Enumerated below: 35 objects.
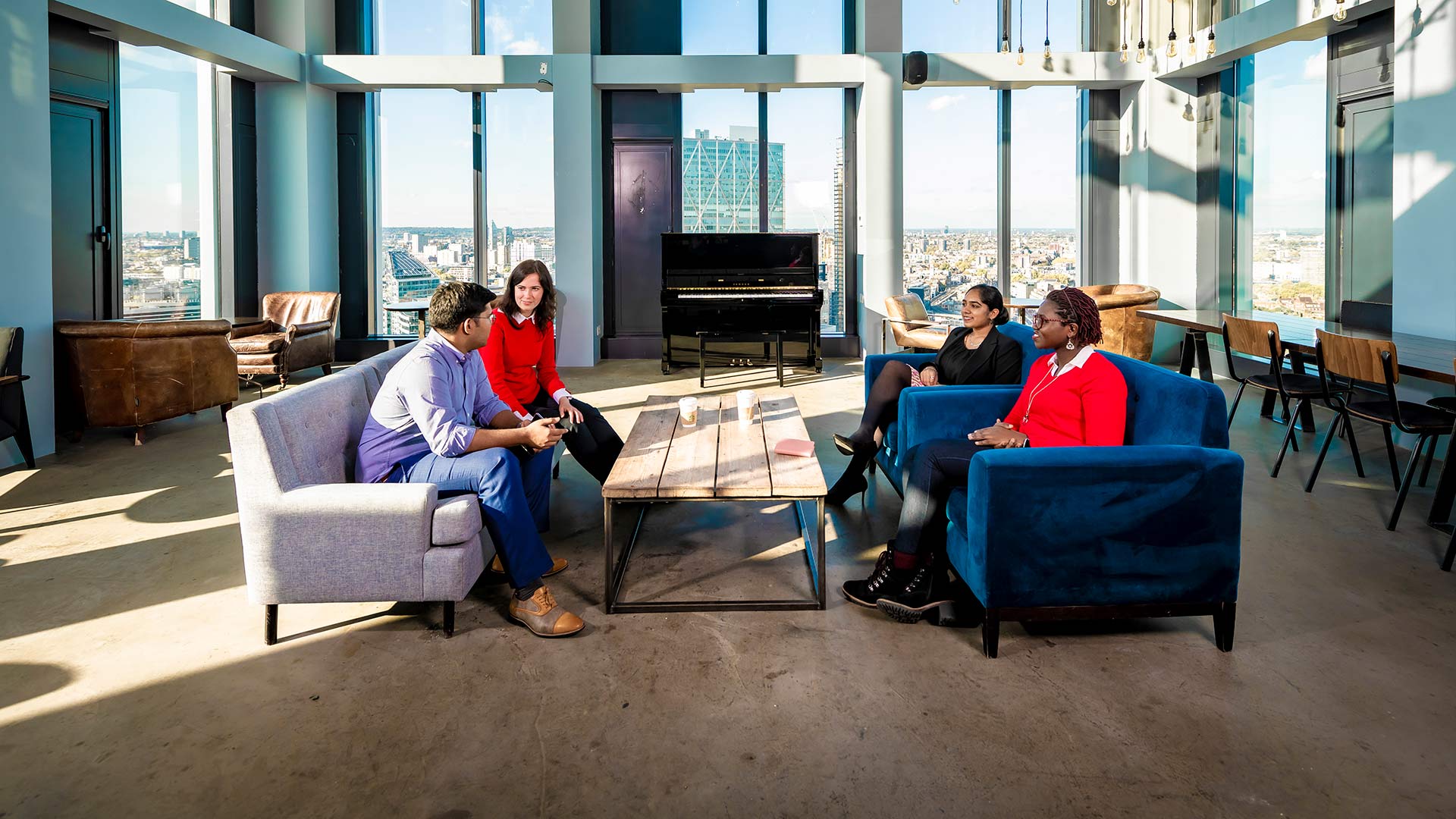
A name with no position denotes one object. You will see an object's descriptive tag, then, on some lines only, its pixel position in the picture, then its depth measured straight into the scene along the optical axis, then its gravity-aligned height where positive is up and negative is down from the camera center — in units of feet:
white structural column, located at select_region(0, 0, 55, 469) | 18.22 +3.24
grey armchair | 9.44 -1.79
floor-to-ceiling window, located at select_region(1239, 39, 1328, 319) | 24.75 +4.90
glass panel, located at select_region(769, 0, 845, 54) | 33.86 +11.86
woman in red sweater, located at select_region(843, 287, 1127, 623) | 10.23 -0.98
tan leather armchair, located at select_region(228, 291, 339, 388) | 25.72 +0.56
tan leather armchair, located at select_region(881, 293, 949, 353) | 26.66 +0.86
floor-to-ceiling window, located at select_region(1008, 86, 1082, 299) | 33.88 +5.97
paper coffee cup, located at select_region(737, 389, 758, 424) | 13.80 -0.77
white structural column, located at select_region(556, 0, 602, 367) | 31.37 +6.16
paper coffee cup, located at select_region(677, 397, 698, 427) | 13.69 -0.86
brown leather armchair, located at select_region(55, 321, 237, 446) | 19.88 -0.30
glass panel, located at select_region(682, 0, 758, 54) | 33.73 +11.89
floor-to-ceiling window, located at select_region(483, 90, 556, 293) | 33.78 +6.37
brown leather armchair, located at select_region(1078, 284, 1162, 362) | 28.02 +0.85
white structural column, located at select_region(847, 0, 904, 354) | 31.65 +6.67
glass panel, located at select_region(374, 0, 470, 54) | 33.65 +11.95
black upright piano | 29.73 +2.31
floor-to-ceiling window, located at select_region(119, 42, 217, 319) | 25.05 +4.88
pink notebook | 11.83 -1.20
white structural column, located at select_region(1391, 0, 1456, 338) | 18.44 +3.62
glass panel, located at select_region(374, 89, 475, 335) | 33.68 +5.89
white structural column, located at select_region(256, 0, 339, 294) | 30.89 +6.44
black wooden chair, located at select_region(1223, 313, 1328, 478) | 17.35 -0.13
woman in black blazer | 14.51 -0.28
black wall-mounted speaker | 31.12 +9.57
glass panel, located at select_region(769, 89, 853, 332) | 34.06 +6.65
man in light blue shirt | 9.99 -0.99
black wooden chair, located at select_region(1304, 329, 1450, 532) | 13.84 -0.47
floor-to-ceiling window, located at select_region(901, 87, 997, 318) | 34.12 +6.25
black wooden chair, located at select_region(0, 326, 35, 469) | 17.10 -0.57
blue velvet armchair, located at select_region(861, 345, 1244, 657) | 8.92 -1.75
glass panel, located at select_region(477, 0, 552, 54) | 33.76 +11.91
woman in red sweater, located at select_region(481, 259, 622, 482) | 14.14 -0.14
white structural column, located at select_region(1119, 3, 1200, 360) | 30.78 +5.37
